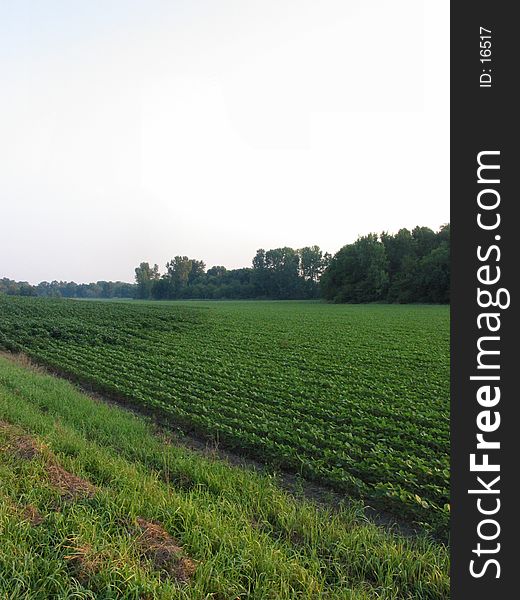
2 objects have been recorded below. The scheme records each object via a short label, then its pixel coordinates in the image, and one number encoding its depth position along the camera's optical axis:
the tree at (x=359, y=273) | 86.25
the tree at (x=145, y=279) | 155.50
